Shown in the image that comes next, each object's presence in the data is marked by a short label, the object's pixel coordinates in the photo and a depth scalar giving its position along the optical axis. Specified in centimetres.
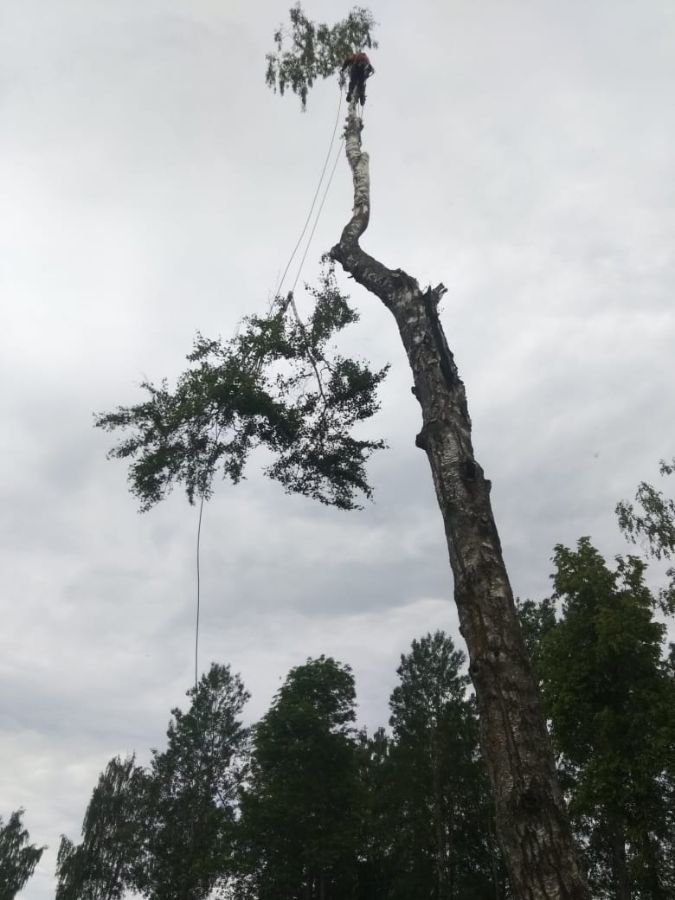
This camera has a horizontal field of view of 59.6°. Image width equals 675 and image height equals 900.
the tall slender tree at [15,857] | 4785
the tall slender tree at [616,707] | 1647
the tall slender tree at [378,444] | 360
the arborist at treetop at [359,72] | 1231
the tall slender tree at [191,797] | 3117
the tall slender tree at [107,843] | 3778
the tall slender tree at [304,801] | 2438
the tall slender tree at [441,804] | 2775
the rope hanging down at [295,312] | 1238
